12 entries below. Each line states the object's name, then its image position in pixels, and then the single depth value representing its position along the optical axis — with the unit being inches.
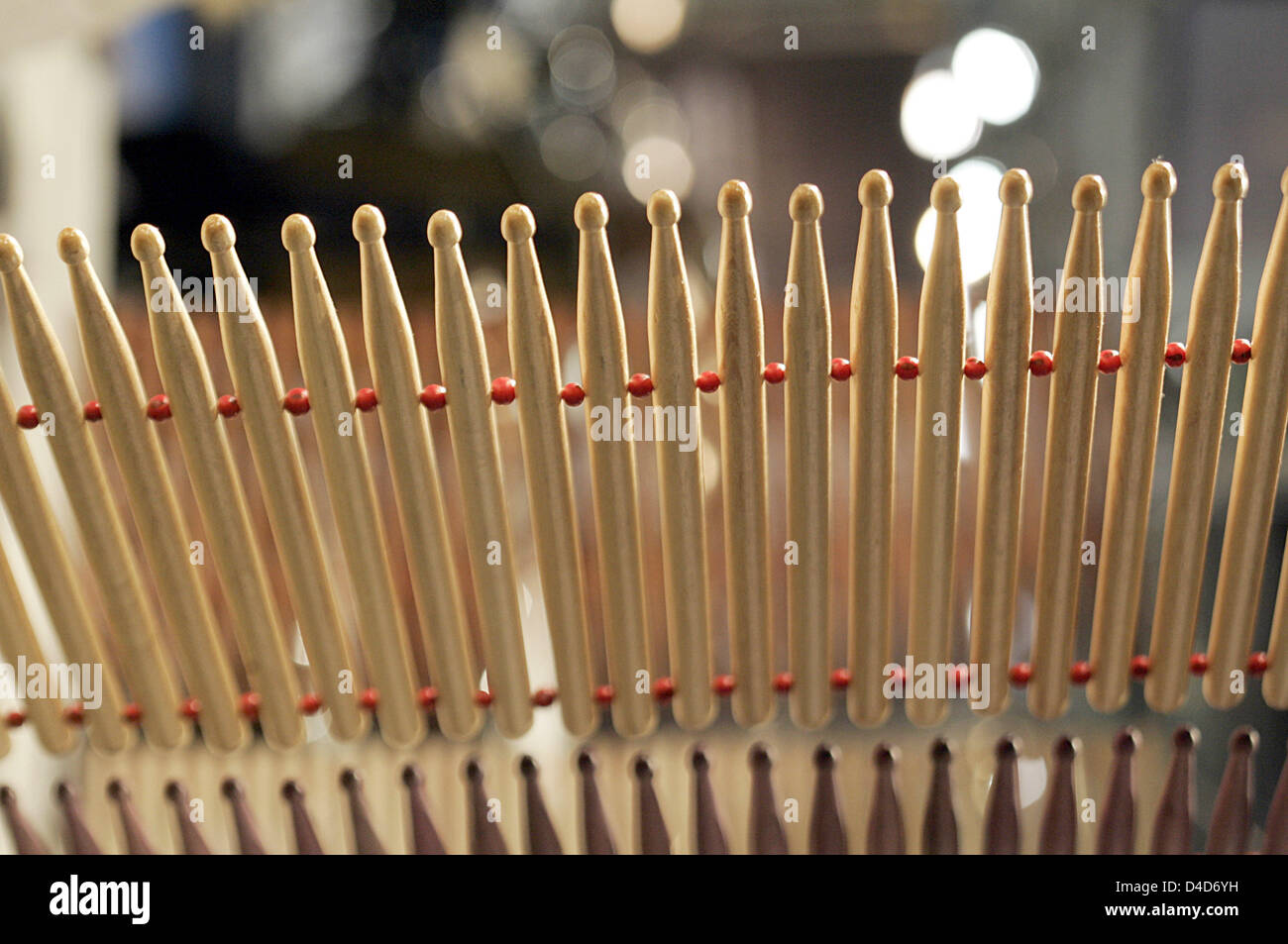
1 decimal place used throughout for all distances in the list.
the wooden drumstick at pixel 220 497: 14.7
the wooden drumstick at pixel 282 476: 14.6
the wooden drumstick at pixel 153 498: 14.6
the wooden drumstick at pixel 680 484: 14.6
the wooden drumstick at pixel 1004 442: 14.6
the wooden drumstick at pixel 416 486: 14.6
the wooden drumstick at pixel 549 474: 14.6
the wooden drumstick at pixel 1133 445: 14.6
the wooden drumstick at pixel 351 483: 14.6
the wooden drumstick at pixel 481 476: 14.6
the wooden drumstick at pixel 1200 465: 14.6
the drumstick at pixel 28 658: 15.5
